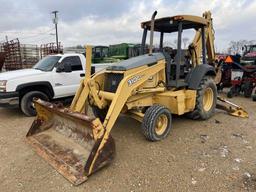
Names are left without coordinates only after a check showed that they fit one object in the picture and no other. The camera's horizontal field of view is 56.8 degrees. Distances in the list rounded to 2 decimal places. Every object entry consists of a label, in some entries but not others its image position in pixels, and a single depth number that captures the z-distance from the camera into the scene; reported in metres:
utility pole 25.31
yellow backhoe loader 3.70
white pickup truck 6.57
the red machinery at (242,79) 9.41
